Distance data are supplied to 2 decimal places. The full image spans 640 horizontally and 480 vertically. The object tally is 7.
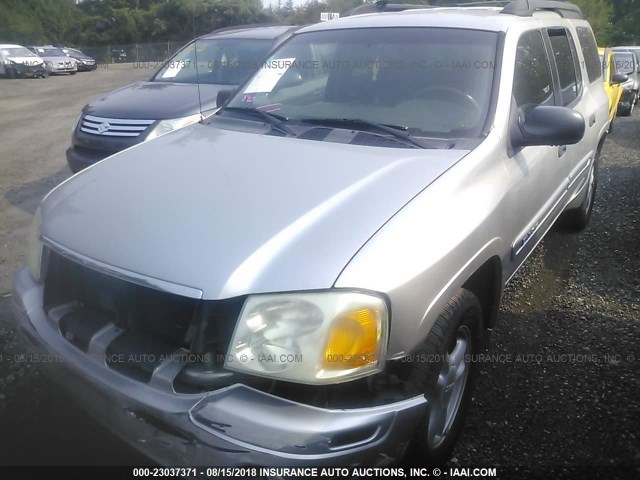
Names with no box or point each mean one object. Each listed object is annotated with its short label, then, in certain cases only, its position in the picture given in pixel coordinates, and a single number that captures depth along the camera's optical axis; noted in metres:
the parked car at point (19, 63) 23.75
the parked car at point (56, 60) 26.44
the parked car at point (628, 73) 12.53
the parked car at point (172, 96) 5.41
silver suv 1.71
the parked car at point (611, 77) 6.73
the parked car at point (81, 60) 29.70
